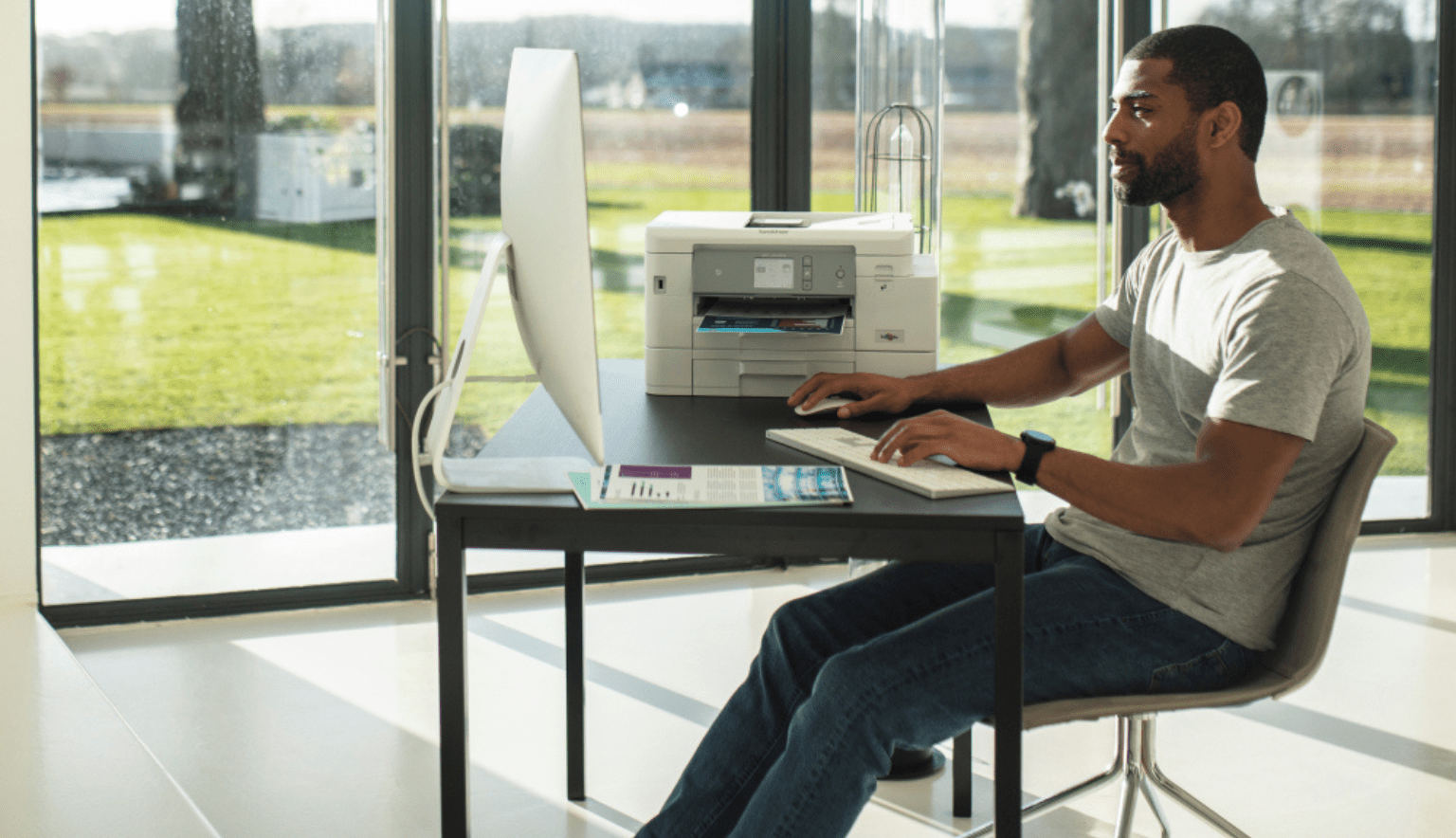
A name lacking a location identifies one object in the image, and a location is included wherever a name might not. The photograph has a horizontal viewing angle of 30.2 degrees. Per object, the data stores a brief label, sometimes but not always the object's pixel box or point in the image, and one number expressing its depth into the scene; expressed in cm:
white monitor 314
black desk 324
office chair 338
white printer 393
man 332
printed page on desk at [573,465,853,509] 326
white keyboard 332
